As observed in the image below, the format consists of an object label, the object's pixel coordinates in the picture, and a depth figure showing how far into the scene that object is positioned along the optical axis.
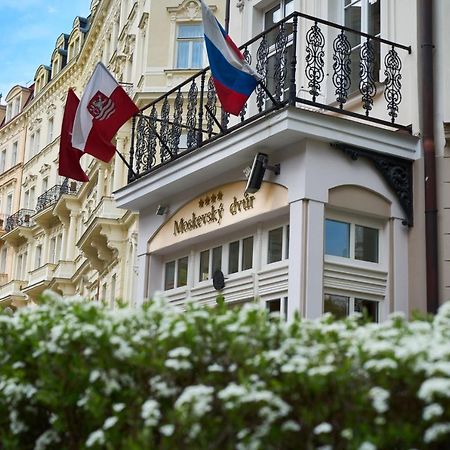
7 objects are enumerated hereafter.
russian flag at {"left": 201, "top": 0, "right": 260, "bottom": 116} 11.28
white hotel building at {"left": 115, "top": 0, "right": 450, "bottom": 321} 10.83
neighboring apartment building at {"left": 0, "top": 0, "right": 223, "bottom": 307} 29.94
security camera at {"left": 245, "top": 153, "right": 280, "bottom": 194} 11.24
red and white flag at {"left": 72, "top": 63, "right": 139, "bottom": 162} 13.44
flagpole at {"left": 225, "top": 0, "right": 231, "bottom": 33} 15.75
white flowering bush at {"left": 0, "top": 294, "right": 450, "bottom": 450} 4.99
